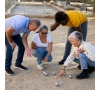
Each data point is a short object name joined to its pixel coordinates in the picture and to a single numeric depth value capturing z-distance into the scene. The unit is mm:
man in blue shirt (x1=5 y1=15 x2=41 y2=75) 3193
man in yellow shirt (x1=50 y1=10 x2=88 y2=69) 3510
